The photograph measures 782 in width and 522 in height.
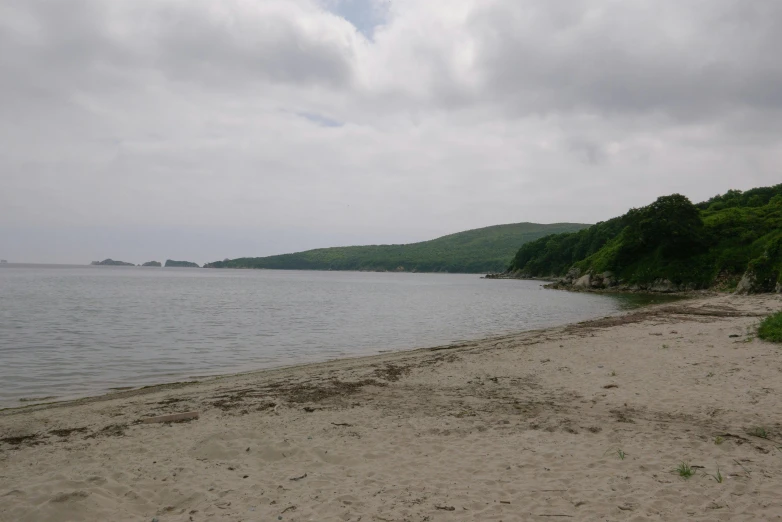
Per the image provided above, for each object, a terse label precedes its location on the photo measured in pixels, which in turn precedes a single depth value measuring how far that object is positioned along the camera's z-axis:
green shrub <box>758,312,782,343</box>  16.56
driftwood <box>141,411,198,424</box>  10.71
